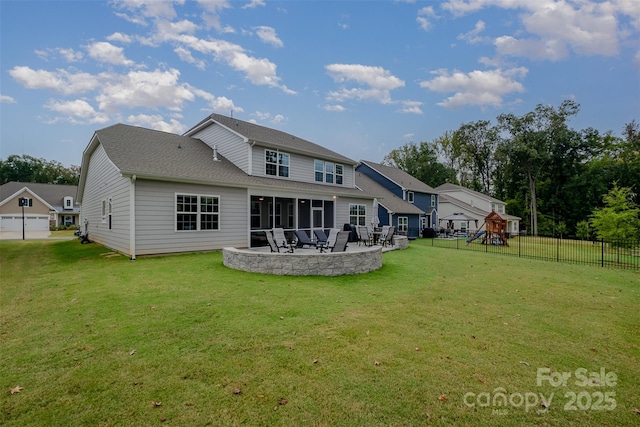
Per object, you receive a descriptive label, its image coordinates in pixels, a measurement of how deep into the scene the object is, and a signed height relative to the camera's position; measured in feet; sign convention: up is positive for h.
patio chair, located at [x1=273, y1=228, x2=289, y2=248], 34.24 -2.71
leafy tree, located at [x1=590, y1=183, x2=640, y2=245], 64.69 -1.66
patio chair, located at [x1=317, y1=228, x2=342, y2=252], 35.58 -3.60
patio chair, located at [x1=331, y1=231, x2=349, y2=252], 31.42 -2.96
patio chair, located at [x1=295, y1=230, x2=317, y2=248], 38.41 -3.34
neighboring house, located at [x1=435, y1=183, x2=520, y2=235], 108.78 +3.85
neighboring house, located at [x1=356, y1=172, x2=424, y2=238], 80.84 +1.29
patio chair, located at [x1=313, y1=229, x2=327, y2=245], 41.68 -3.13
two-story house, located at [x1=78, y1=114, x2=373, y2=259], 35.14 +4.44
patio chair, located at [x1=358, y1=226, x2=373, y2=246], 48.29 -3.33
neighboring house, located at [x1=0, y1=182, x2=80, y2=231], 109.70 +4.23
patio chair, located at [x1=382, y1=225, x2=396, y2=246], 47.42 -3.70
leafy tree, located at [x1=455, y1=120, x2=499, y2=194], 133.59 +32.04
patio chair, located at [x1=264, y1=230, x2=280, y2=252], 32.12 -3.10
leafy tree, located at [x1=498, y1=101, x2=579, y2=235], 116.06 +32.75
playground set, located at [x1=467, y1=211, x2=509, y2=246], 73.00 -4.16
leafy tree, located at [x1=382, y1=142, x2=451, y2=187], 154.30 +27.95
